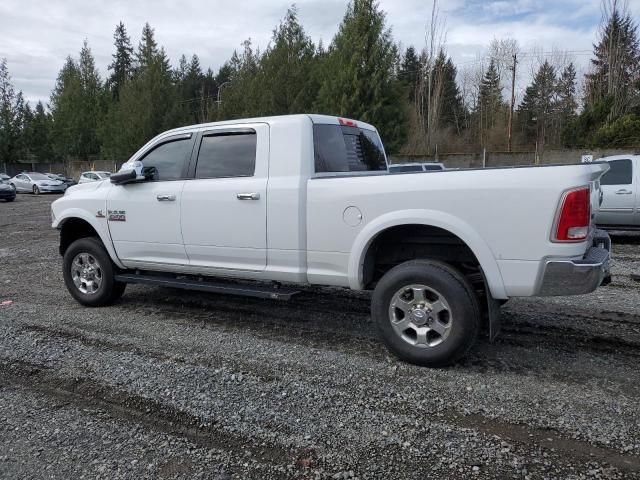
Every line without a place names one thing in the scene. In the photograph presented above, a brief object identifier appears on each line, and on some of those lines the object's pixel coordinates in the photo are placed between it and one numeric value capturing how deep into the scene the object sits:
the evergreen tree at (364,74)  24.19
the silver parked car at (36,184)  33.03
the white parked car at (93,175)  29.81
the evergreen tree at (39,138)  50.66
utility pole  38.15
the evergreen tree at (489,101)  47.56
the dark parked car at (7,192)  26.13
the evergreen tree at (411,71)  51.19
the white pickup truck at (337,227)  3.60
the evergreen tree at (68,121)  46.97
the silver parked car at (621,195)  10.05
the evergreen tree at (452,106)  53.00
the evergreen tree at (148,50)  38.88
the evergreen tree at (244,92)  29.14
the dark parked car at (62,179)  34.20
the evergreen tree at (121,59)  67.38
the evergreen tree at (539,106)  45.09
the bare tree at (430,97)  36.91
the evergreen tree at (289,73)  26.88
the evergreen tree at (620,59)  32.81
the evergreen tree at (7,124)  48.75
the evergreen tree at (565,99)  44.59
